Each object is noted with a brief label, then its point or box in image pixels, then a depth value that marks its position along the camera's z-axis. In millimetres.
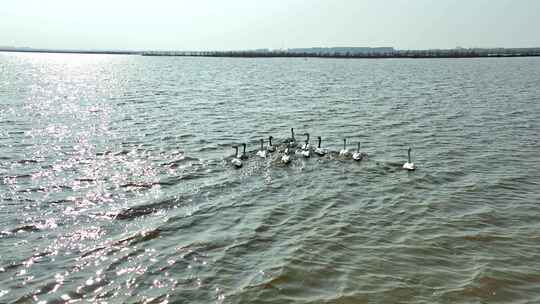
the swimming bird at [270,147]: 21306
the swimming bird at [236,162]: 18516
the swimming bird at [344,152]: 20391
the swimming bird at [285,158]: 19188
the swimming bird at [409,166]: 18125
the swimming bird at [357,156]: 19672
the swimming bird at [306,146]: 20638
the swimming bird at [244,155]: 19611
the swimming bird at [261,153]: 20152
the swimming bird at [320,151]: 20588
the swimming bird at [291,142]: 21702
